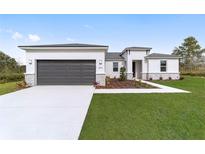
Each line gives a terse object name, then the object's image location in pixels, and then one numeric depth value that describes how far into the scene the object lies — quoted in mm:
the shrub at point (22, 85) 9394
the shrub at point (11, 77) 13594
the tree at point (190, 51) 27070
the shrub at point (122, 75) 13016
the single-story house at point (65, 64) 9933
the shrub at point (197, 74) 20493
